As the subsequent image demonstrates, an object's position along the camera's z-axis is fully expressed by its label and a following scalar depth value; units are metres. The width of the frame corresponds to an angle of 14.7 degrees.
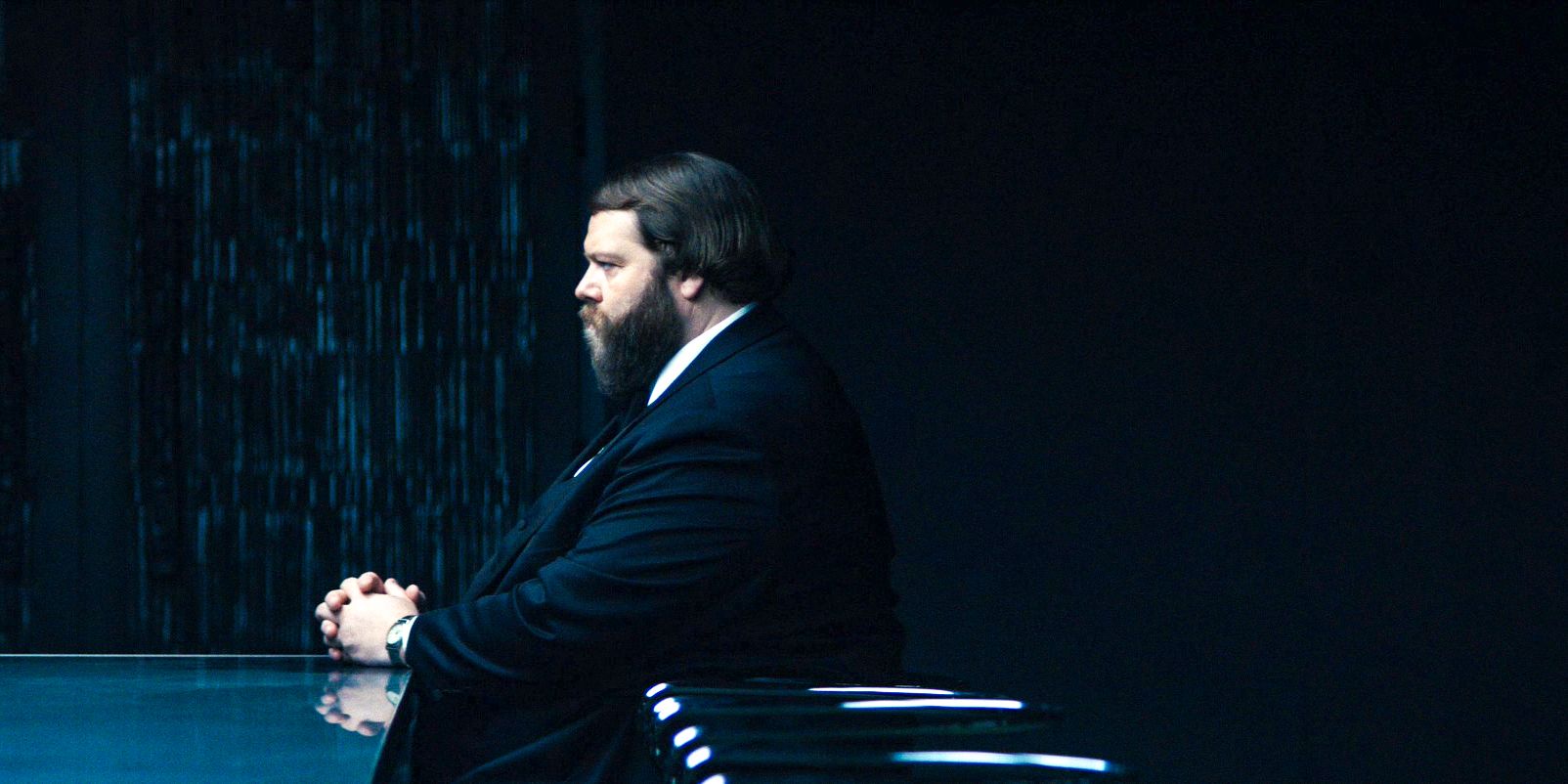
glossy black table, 6.17
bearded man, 6.58
